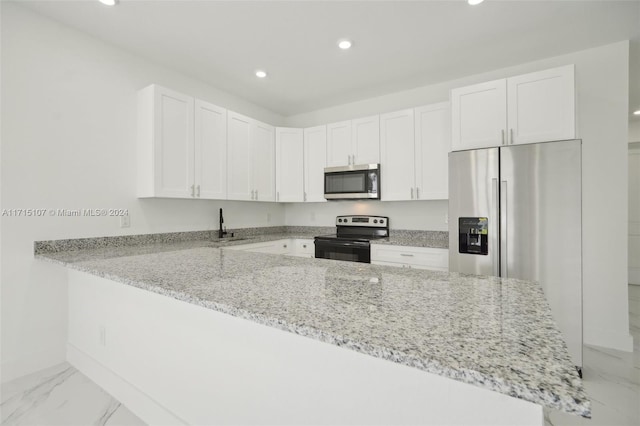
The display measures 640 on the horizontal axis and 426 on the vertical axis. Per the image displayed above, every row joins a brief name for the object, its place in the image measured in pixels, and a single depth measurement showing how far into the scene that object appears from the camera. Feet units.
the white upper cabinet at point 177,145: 8.95
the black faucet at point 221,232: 11.84
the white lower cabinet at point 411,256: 9.52
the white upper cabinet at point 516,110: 7.86
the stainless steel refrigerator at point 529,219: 7.38
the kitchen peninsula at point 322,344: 2.03
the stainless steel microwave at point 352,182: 11.59
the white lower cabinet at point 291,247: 11.59
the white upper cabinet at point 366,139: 11.70
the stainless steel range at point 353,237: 10.85
